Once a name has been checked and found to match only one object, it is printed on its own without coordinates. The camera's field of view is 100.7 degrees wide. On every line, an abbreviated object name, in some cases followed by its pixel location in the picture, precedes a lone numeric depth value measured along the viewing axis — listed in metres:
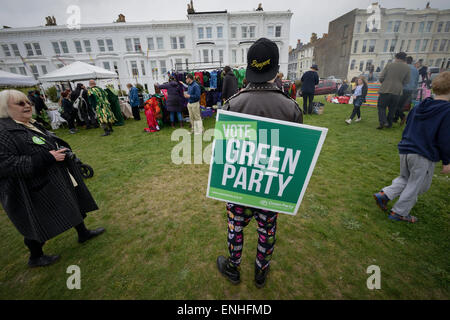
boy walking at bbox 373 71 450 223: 2.33
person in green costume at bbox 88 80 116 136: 7.86
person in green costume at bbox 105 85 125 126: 9.17
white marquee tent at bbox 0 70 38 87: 9.75
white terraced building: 28.17
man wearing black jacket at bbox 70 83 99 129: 8.70
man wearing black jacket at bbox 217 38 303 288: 1.54
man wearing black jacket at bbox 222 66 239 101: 7.62
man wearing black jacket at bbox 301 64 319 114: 8.67
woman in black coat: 1.90
